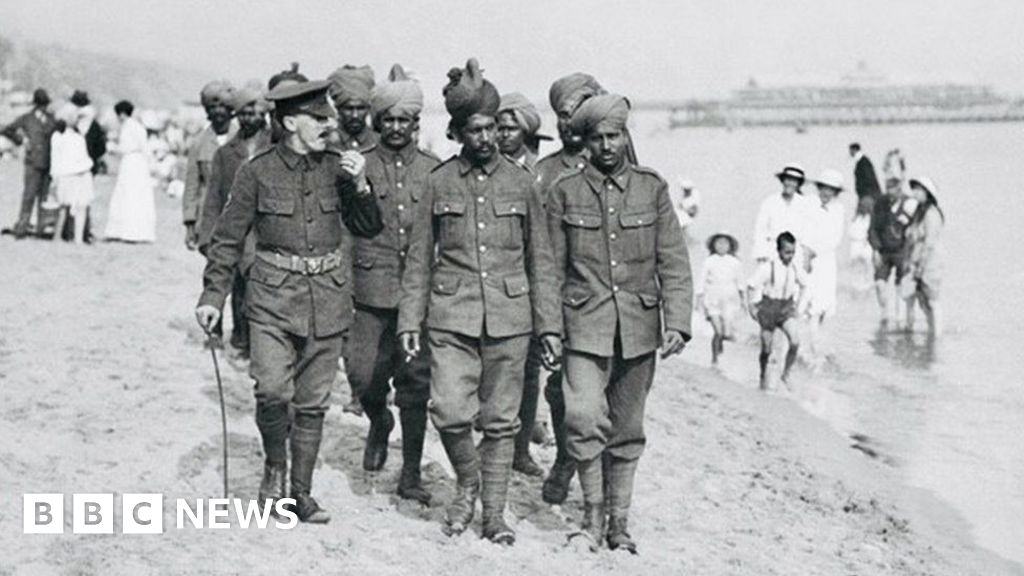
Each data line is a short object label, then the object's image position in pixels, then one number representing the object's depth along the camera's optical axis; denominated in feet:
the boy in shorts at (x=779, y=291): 36.37
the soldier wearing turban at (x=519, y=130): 21.38
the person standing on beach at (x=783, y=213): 38.68
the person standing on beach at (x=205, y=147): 30.22
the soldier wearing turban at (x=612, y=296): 19.92
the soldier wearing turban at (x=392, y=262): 21.81
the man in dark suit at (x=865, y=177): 61.11
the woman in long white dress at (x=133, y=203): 51.21
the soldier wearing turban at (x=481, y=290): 19.88
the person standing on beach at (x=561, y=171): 22.59
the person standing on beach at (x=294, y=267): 19.86
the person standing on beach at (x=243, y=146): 25.85
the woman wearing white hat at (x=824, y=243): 40.27
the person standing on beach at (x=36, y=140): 48.96
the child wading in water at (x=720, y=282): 41.52
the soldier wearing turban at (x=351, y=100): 22.41
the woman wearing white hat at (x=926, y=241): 47.70
